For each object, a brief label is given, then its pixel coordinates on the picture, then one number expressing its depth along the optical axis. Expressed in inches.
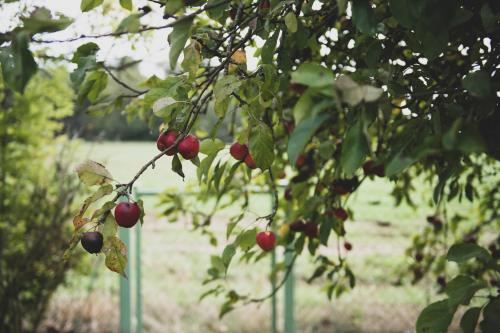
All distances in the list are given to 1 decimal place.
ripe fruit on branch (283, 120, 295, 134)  63.4
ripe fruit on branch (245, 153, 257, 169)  40.8
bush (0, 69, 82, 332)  119.8
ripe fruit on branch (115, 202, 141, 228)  31.4
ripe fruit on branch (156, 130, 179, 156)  33.5
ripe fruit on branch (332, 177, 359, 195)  56.7
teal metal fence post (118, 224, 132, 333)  99.0
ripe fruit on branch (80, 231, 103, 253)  29.6
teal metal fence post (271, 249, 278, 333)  96.1
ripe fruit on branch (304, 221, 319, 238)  56.1
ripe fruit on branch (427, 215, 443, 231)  88.3
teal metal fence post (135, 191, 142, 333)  100.7
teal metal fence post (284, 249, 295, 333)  100.5
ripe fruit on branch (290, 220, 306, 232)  56.8
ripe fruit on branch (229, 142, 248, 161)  38.7
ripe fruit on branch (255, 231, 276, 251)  48.9
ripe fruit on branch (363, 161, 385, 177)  49.8
